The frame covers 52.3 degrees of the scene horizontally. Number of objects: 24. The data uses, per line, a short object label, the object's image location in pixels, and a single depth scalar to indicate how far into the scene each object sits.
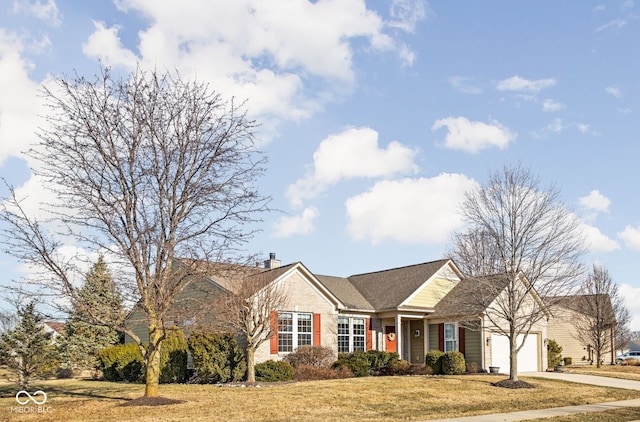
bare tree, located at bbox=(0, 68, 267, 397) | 17.06
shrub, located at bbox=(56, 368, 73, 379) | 35.33
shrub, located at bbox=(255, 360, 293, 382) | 26.12
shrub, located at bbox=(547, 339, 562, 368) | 39.16
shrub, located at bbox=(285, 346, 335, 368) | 28.92
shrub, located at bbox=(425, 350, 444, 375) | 30.39
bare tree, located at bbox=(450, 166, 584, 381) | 25.25
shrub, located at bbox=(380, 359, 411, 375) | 30.91
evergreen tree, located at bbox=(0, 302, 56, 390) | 23.97
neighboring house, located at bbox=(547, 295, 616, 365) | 46.50
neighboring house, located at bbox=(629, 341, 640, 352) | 121.11
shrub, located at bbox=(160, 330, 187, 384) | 26.17
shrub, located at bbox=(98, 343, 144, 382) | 28.72
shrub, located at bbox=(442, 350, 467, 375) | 29.64
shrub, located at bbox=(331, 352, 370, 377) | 28.87
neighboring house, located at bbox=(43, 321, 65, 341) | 52.26
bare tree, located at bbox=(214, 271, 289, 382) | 25.27
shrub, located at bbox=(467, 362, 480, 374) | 30.67
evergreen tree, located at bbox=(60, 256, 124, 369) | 16.73
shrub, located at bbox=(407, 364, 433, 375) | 30.34
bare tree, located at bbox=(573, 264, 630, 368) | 42.25
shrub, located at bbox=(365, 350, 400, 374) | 31.38
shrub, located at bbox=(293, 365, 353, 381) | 27.02
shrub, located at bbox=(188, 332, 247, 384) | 25.25
